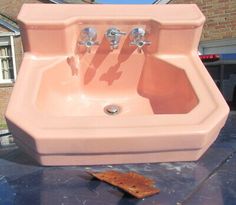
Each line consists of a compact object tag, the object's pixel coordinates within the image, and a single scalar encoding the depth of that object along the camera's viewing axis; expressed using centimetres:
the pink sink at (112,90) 116
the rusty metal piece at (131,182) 92
